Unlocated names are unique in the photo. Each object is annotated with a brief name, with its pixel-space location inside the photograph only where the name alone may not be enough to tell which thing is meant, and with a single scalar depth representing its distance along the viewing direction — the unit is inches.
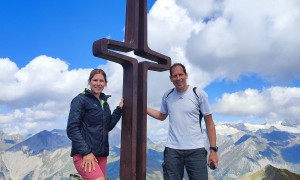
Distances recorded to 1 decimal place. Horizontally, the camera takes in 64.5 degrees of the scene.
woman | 146.1
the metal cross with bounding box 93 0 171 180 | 180.1
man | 170.9
